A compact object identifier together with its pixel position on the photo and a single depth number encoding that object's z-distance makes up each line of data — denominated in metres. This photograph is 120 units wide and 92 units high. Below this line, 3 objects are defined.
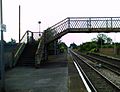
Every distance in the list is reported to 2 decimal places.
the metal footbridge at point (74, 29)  13.28
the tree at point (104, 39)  61.35
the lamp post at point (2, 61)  4.98
